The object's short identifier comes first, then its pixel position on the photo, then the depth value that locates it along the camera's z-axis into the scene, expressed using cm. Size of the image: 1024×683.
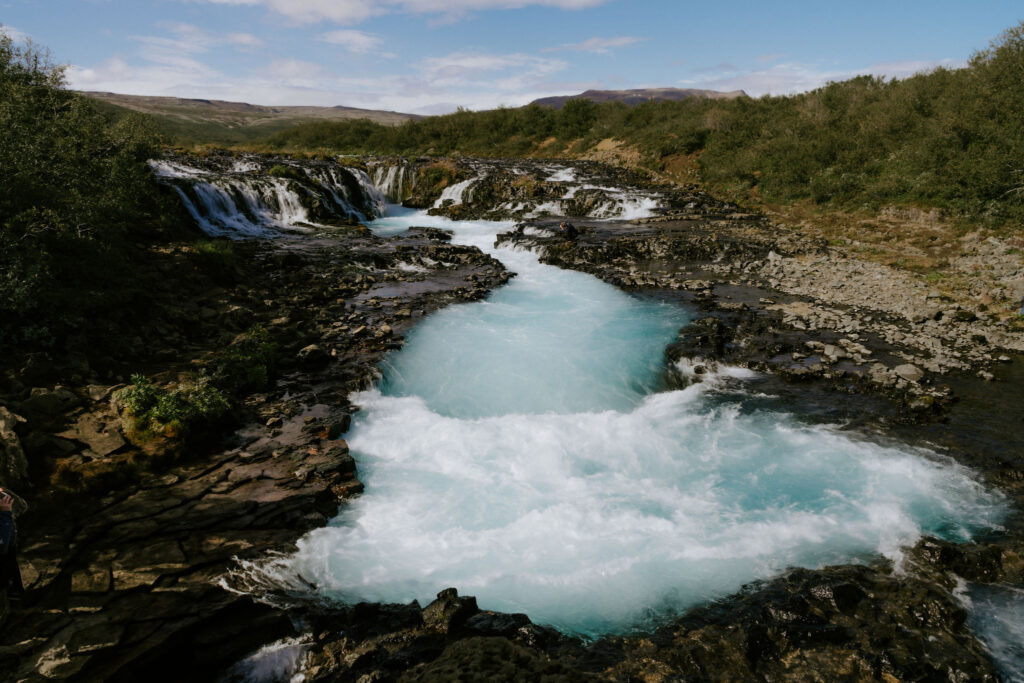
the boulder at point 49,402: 792
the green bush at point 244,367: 1016
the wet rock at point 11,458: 639
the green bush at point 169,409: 809
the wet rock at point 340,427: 923
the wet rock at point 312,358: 1162
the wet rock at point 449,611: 532
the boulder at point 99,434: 762
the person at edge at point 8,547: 401
